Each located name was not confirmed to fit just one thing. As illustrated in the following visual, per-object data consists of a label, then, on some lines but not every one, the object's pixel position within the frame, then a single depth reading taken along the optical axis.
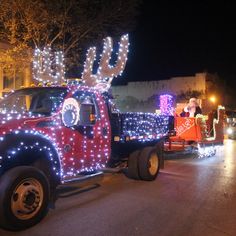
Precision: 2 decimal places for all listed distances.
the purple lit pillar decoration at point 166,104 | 17.75
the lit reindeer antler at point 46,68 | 11.47
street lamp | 42.31
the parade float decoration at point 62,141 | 6.63
